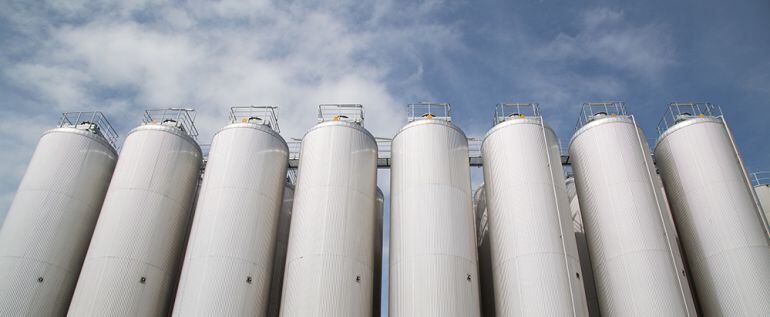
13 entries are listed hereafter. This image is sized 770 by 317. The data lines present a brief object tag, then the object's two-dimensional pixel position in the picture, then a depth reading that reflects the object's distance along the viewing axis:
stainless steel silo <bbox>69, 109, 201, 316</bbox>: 22.23
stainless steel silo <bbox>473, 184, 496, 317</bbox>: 28.36
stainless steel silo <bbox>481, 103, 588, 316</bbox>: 21.75
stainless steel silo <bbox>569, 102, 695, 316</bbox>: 21.80
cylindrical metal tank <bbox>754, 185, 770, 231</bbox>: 30.15
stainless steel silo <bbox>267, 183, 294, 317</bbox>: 26.12
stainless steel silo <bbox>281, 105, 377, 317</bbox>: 22.05
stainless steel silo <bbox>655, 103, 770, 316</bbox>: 22.34
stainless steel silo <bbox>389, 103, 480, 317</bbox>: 21.98
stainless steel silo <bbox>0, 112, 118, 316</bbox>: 22.95
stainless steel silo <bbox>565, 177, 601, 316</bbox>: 26.14
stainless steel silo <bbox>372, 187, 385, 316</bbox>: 26.84
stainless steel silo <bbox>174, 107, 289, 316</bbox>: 22.00
